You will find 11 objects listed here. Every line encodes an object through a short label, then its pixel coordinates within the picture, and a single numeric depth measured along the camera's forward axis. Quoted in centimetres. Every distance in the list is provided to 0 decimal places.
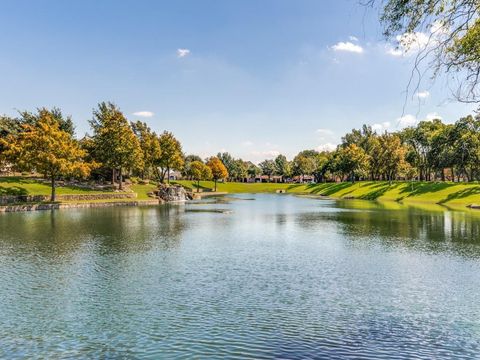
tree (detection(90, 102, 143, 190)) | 8862
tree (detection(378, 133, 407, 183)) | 12556
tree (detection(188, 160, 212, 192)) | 13349
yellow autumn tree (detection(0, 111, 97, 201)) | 6656
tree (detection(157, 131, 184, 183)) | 11625
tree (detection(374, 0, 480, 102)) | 1176
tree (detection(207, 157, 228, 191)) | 15692
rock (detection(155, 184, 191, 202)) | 9344
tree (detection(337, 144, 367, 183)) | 13725
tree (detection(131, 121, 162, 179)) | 11041
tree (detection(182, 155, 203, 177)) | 17650
